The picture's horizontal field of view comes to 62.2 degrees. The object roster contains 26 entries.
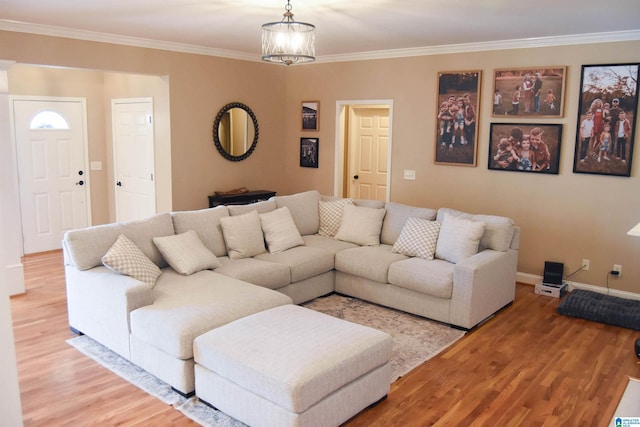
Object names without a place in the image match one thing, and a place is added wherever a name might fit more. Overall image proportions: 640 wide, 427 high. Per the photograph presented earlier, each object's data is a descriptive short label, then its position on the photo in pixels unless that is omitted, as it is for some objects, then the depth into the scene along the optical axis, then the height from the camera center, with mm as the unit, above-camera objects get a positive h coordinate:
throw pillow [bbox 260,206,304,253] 5141 -842
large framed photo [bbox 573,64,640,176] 5074 +318
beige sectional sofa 3576 -1030
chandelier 3631 +717
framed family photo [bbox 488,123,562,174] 5516 +34
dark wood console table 6773 -694
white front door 6645 -352
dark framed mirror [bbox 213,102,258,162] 6871 +170
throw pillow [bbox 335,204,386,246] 5448 -821
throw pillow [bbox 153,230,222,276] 4242 -892
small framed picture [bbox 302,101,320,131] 7398 +426
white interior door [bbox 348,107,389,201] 7801 -78
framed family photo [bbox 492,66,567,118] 5445 +616
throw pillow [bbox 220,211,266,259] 4859 -845
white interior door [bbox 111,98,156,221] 6824 -211
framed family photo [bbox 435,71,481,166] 6004 +361
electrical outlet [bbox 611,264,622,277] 5305 -1154
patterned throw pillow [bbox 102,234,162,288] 3854 -878
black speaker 5465 -1252
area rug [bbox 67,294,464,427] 3223 -1541
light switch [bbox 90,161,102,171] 7336 -340
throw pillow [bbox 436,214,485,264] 4695 -800
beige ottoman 2764 -1218
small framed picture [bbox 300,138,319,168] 7504 -92
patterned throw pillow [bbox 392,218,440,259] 4930 -850
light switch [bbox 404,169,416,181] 6574 -326
